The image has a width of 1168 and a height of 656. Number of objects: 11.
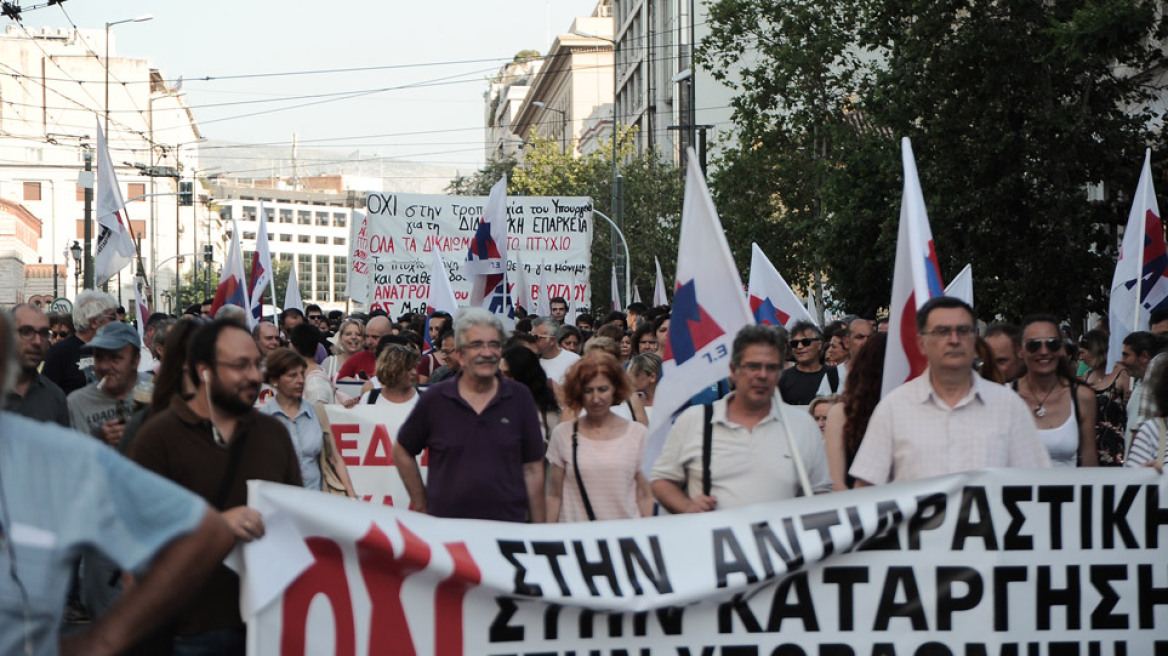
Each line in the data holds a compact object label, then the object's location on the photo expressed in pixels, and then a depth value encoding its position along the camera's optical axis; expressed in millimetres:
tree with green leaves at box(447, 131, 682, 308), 49156
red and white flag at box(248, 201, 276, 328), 17547
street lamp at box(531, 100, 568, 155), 92525
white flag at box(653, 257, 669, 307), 23906
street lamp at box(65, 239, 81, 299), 46906
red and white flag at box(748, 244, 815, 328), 13508
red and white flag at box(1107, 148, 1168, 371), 12016
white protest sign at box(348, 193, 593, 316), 22875
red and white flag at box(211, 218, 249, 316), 15898
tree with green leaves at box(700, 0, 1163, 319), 20875
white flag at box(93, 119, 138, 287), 15719
